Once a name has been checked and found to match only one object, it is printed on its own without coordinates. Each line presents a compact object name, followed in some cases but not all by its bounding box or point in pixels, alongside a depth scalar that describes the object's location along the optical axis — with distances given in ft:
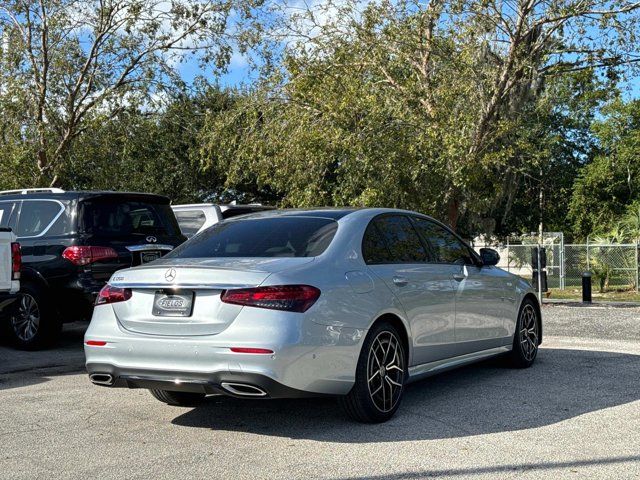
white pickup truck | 28.09
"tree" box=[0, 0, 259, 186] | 58.85
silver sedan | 17.84
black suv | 31.86
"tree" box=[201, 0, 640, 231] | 52.69
